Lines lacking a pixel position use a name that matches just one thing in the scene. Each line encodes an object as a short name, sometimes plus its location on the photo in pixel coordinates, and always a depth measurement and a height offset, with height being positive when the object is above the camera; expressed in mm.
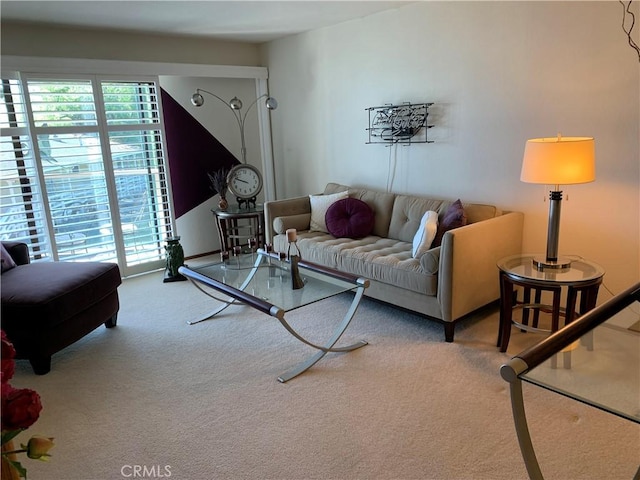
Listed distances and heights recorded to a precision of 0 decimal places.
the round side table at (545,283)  2500 -803
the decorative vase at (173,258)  4441 -1043
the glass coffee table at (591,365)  1274 -749
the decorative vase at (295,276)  2904 -818
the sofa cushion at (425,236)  3176 -668
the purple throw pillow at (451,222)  3207 -581
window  3875 -171
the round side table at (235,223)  4660 -816
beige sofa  2912 -822
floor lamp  4605 +379
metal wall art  3861 +131
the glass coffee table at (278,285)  2668 -881
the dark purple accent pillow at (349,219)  3934 -656
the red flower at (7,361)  904 -402
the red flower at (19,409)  844 -459
